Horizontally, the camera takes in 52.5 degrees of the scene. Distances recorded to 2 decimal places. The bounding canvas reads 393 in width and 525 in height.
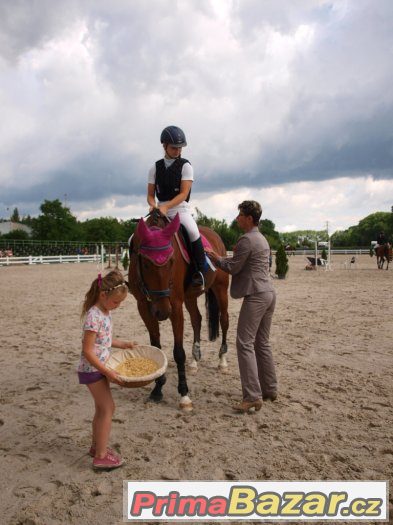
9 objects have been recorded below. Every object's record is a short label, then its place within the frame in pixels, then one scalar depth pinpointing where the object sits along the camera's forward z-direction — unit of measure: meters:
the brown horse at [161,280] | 4.07
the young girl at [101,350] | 3.13
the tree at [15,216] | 138.27
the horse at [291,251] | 64.75
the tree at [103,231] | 92.81
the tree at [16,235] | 79.06
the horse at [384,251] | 24.22
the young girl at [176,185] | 4.76
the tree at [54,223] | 79.38
